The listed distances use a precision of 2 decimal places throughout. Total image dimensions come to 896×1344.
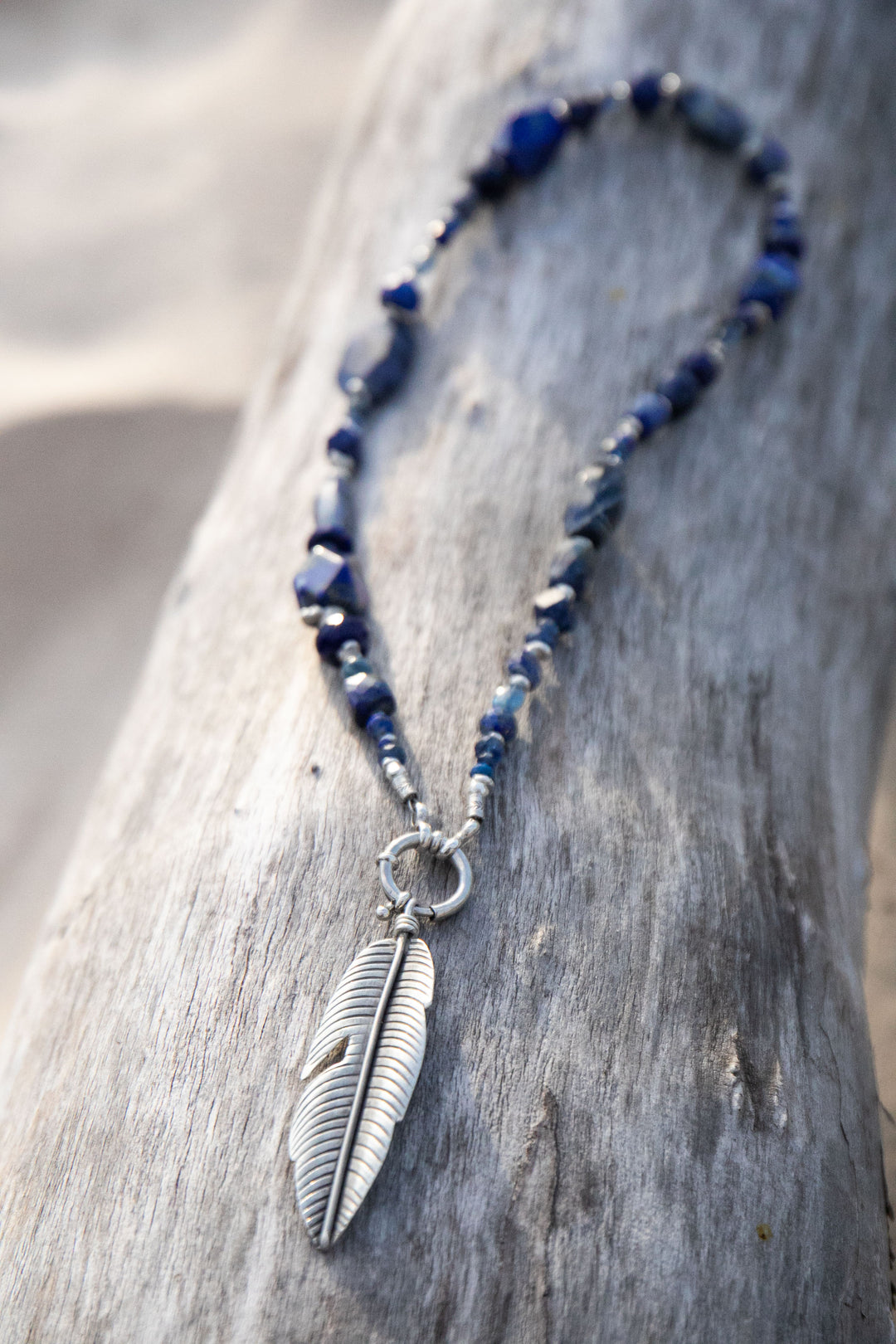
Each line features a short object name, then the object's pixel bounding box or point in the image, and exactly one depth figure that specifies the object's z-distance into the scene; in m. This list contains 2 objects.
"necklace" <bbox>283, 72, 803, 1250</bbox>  0.58
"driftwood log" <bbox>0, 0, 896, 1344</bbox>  0.58
